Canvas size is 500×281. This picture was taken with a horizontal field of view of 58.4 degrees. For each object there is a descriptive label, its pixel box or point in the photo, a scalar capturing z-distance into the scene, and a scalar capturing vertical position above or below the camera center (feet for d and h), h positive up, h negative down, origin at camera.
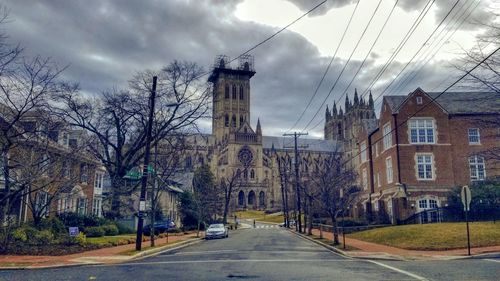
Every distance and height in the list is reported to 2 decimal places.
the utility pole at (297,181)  144.97 +9.27
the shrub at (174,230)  155.74 -6.66
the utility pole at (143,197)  75.66 +2.36
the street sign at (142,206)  75.46 +0.82
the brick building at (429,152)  125.70 +16.71
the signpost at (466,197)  66.29 +2.07
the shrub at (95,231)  110.22 -4.97
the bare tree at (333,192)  92.48 +4.38
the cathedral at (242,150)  376.89 +54.49
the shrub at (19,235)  76.38 -4.12
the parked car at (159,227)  133.71 -5.00
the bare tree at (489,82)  53.72 +15.99
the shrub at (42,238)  78.41 -4.74
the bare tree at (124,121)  125.08 +25.59
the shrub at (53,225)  87.92 -2.91
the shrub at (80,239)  82.27 -5.29
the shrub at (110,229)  116.93 -4.87
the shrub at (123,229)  129.24 -5.31
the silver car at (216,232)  128.57 -6.00
